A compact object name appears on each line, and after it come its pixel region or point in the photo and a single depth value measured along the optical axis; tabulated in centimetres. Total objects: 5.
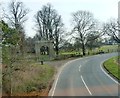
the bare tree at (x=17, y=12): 4691
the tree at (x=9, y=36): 1486
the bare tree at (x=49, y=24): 5649
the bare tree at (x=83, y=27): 5670
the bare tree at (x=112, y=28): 5639
